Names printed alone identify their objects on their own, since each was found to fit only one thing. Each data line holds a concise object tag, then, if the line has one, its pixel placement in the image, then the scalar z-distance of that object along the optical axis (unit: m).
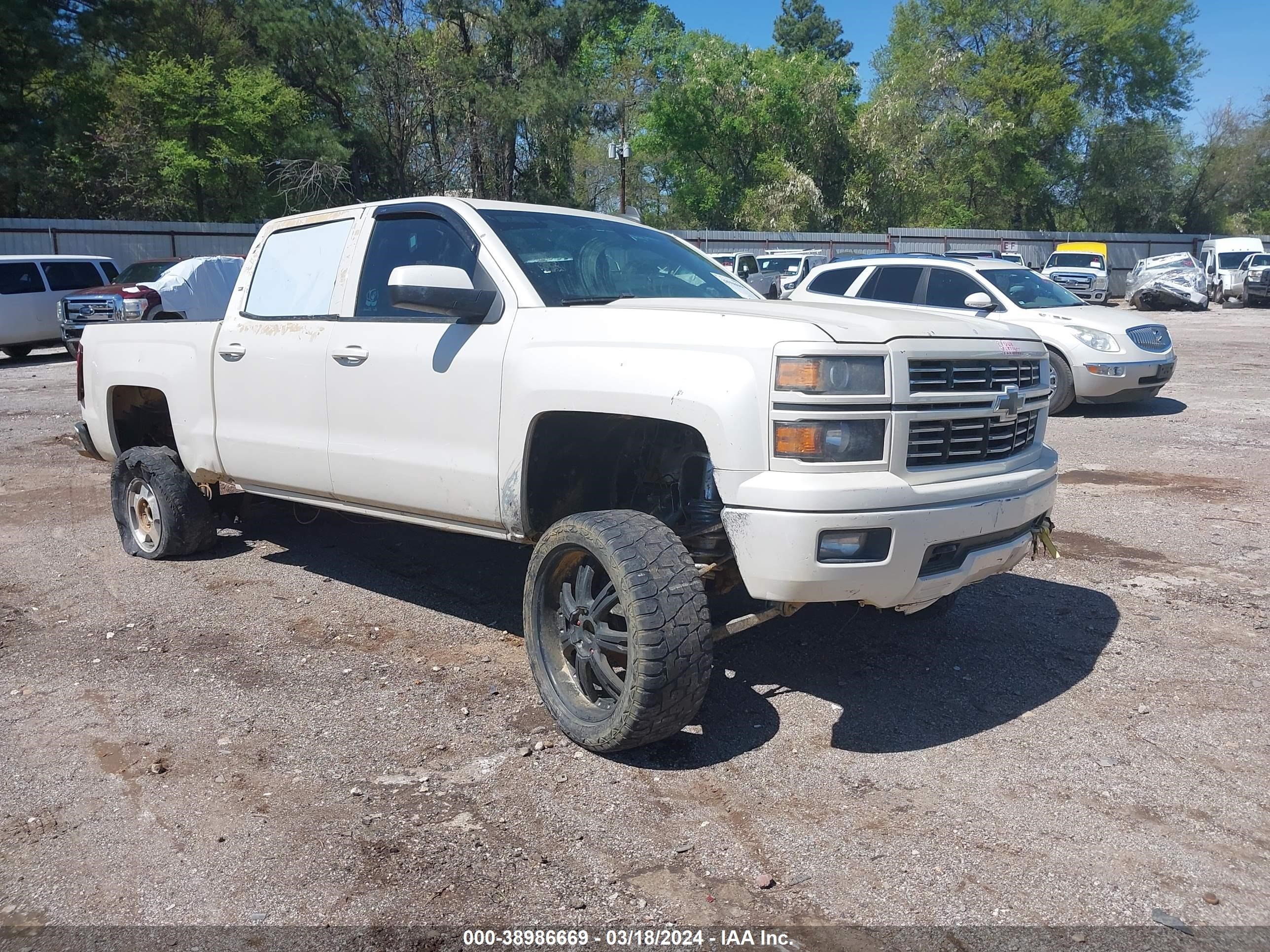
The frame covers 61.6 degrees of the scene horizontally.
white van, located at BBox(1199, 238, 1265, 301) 36.06
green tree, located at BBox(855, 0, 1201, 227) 48.12
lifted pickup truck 3.49
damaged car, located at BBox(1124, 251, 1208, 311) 32.47
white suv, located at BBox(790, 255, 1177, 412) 11.36
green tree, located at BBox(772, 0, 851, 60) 80.00
